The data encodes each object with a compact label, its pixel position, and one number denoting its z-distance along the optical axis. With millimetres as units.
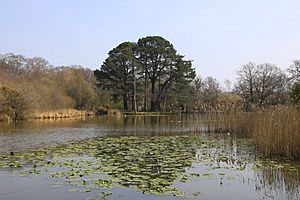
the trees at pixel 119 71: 49031
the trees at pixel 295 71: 45638
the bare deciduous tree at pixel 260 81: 50469
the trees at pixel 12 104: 30648
